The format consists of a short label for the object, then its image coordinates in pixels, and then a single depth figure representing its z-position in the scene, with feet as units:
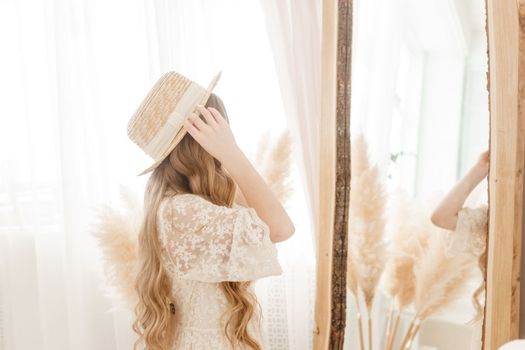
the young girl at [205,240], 3.78
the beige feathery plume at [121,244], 4.74
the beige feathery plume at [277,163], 4.60
